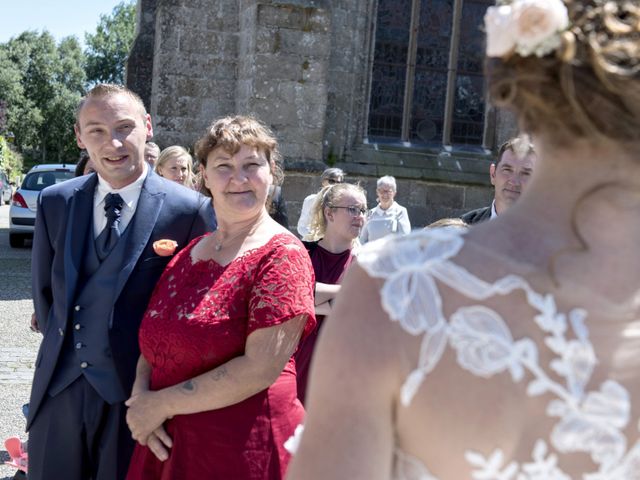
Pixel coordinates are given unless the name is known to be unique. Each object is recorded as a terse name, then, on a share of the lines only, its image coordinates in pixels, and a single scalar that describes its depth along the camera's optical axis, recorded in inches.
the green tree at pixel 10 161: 1779.8
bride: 46.1
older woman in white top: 374.3
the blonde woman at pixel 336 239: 193.6
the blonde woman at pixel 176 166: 252.8
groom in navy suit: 129.0
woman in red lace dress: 107.9
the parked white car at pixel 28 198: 662.5
